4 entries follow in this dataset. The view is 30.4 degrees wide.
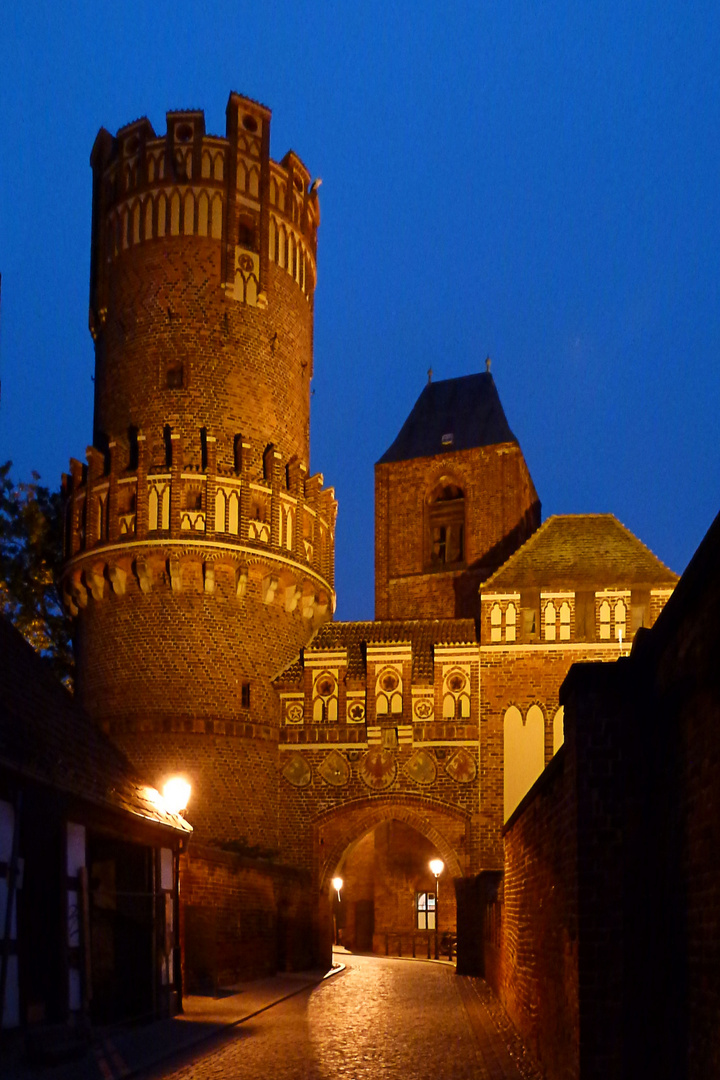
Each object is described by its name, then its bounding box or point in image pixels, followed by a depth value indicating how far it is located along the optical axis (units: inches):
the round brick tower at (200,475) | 1134.4
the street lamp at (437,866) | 1322.5
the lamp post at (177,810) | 693.3
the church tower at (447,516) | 1494.8
